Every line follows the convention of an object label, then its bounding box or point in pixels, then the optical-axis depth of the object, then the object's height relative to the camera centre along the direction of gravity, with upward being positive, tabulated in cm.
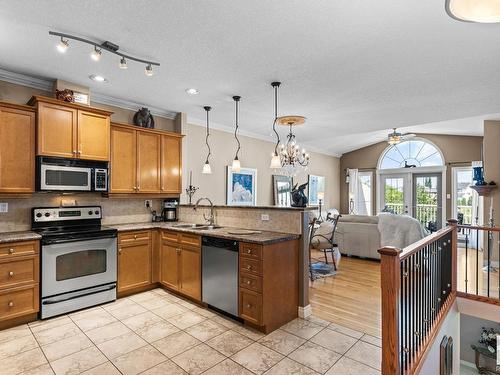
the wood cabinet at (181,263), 344 -100
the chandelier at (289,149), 420 +68
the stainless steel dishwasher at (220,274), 302 -97
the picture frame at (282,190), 701 -9
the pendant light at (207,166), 434 +30
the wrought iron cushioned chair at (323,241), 507 -97
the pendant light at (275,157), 351 +38
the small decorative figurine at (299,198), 333 -13
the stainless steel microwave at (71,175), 322 +13
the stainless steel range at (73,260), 308 -86
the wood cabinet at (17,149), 302 +40
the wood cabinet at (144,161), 395 +37
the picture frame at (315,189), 864 -7
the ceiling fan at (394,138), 708 +123
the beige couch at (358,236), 577 -102
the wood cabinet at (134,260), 369 -100
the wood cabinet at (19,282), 282 -99
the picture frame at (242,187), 580 -1
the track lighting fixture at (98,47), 245 +128
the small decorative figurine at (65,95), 341 +109
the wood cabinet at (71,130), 322 +68
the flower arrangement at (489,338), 399 -217
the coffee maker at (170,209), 462 -38
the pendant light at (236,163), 402 +32
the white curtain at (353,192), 1014 -18
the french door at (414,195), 845 -24
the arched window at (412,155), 849 +101
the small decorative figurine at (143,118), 431 +104
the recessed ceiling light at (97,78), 336 +130
